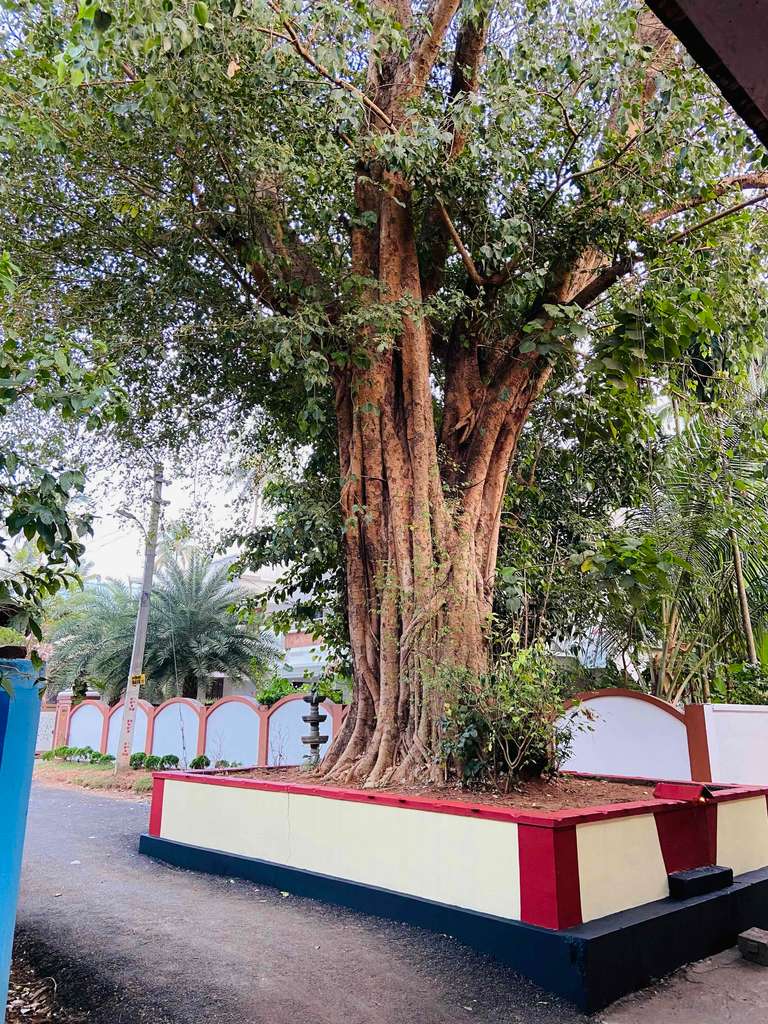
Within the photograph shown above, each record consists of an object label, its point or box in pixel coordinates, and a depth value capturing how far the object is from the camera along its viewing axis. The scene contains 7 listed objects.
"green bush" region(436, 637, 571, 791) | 4.89
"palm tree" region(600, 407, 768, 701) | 7.95
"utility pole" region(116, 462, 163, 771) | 13.65
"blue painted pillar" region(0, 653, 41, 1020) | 2.91
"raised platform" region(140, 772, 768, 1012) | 3.75
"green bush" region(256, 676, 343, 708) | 15.21
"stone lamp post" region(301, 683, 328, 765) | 7.96
